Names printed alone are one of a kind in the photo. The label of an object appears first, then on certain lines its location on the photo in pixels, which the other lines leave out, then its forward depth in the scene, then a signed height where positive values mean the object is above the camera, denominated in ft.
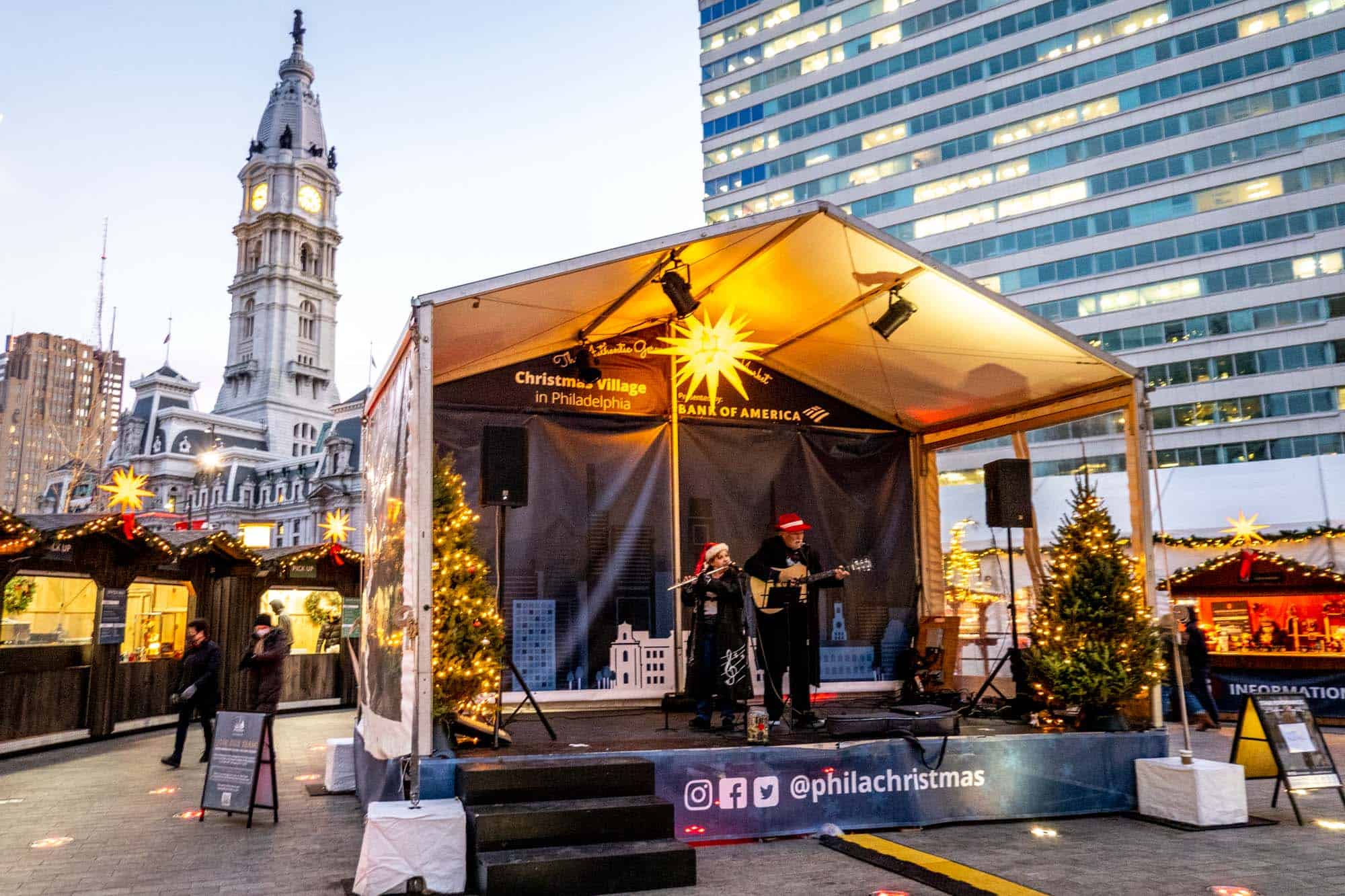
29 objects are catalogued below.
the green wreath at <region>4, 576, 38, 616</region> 32.71 +1.00
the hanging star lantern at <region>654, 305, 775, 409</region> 30.01 +8.46
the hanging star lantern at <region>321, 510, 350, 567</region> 54.03 +5.35
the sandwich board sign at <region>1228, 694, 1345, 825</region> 20.68 -3.12
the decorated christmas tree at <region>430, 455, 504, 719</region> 19.54 -0.19
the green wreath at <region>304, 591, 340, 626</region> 55.21 +0.61
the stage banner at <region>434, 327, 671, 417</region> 29.63 +7.27
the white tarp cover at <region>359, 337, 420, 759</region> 17.90 +0.78
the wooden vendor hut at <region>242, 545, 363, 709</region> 51.78 +0.31
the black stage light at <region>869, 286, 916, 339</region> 24.08 +7.41
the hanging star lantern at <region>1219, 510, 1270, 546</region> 42.24 +3.35
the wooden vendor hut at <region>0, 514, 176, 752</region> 32.83 +0.06
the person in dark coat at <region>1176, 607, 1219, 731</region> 36.14 -2.03
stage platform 18.54 -3.42
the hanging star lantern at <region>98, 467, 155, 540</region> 36.70 +5.07
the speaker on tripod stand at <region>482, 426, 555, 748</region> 23.43 +3.62
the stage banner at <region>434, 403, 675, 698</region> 29.14 +1.96
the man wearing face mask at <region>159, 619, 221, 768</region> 29.43 -1.81
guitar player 22.98 -0.16
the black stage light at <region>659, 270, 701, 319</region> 22.65 +7.57
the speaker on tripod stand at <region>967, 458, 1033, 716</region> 27.48 +3.24
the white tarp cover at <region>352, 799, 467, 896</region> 15.19 -3.75
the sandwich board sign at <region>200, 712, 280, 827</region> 21.52 -3.32
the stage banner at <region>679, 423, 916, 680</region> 31.91 +3.47
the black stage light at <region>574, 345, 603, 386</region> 28.86 +7.39
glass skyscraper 133.28 +65.13
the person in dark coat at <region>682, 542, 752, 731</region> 22.27 -0.57
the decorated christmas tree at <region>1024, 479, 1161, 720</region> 22.04 -0.57
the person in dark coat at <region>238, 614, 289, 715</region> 26.99 -1.24
